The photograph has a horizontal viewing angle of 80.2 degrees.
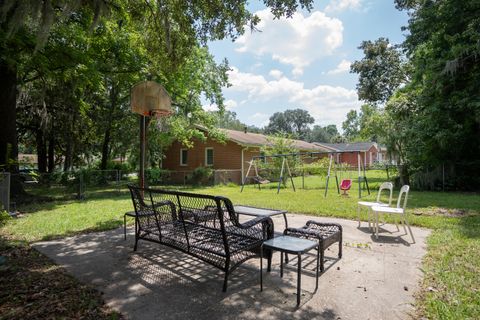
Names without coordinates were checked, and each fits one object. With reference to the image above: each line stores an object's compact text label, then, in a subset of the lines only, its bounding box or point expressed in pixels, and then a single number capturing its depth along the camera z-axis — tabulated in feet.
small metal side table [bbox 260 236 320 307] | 9.31
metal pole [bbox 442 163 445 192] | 42.60
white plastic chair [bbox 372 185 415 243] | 16.51
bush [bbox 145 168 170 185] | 55.06
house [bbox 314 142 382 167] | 125.08
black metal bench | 10.66
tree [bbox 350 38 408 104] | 80.33
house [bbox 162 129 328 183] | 61.52
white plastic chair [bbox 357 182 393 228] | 18.85
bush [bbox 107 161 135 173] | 71.26
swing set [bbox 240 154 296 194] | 49.64
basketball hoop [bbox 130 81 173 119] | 19.22
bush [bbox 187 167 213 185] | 56.90
